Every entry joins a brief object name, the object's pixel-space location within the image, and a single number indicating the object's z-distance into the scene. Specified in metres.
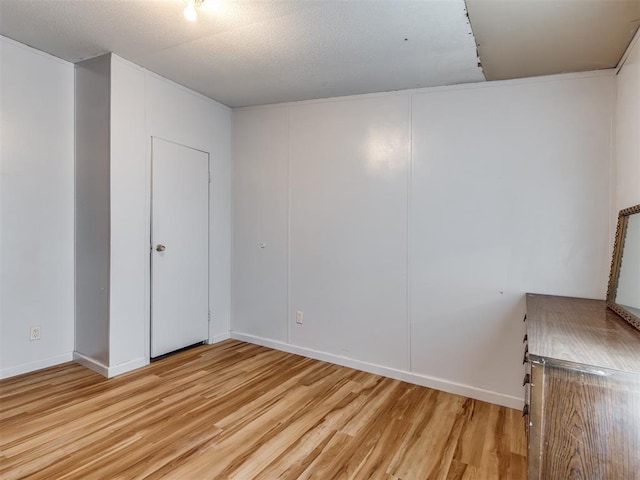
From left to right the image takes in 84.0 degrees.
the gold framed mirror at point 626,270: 1.86
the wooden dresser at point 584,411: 1.23
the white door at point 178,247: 3.12
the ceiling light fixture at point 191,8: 1.80
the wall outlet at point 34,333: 2.78
